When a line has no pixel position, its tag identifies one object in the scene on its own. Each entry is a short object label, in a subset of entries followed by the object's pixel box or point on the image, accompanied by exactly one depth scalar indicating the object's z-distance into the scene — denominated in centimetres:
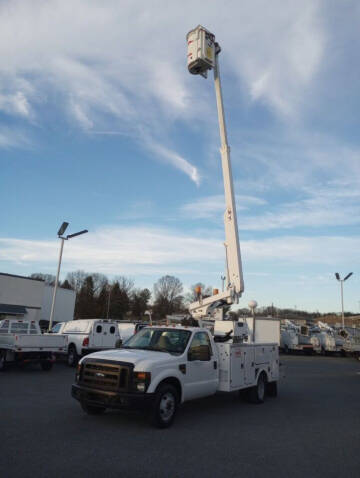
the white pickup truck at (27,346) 1489
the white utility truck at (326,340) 3175
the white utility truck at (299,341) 3225
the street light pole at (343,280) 3766
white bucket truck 734
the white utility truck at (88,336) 1767
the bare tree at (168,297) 10681
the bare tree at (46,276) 13212
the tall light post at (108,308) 8972
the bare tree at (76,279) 12169
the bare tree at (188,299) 10751
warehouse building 3850
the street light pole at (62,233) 2312
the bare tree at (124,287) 10770
